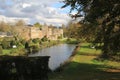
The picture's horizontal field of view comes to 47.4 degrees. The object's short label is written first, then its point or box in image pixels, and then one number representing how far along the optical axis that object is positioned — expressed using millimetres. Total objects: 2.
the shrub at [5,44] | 32845
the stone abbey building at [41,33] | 50507
